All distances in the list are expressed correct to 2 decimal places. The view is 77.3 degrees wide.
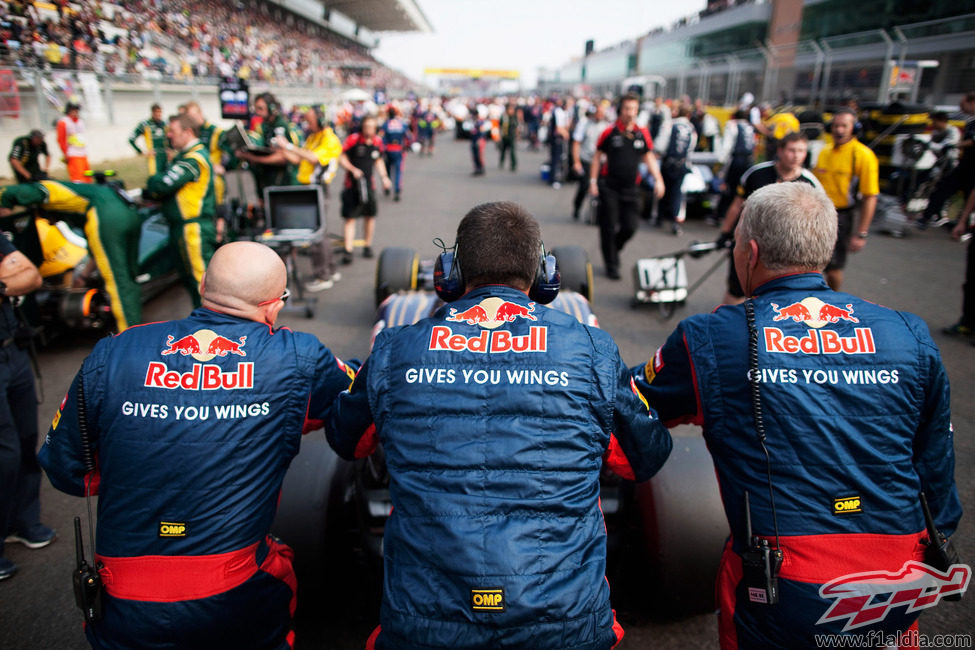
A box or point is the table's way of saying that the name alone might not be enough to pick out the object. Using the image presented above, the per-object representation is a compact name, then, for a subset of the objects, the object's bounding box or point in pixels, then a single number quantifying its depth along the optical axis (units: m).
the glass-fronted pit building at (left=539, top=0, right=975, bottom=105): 13.55
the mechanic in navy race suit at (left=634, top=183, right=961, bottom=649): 1.57
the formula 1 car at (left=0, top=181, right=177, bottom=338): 4.64
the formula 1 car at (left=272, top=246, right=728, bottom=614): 2.24
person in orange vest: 6.89
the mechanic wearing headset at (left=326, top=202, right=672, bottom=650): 1.34
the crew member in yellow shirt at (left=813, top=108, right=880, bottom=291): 4.94
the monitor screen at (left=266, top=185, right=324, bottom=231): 6.51
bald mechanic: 1.67
